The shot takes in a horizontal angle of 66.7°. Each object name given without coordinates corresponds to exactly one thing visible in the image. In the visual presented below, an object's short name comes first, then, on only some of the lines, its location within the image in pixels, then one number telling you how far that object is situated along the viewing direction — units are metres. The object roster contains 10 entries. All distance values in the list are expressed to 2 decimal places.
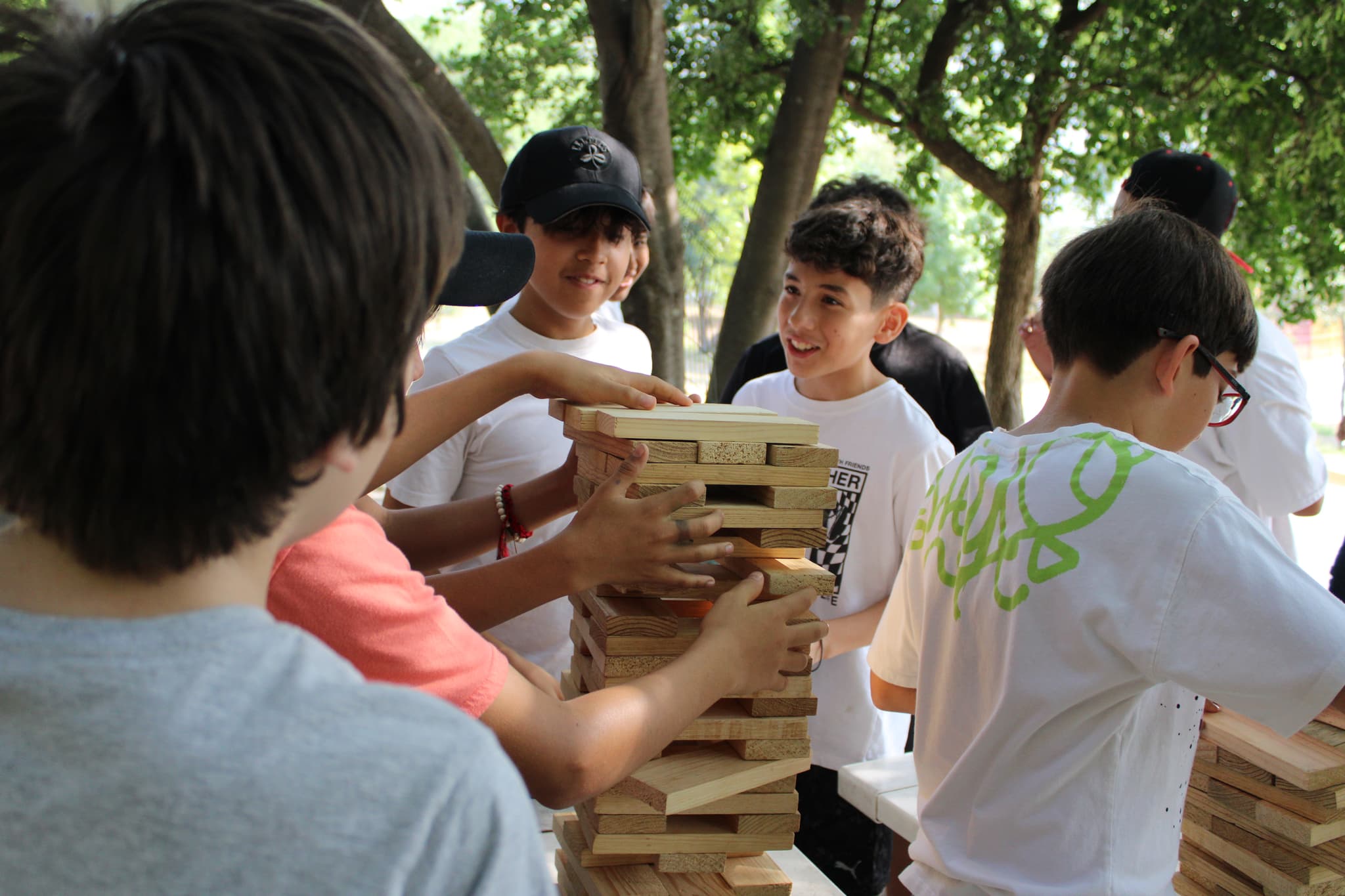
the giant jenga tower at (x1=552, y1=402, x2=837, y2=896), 1.64
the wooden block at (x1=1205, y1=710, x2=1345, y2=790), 1.96
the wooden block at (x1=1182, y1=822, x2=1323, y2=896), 2.03
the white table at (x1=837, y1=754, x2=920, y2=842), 2.39
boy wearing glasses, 1.51
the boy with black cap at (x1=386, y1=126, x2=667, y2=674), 2.77
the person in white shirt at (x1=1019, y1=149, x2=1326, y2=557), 3.21
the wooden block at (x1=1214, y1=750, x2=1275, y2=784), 2.06
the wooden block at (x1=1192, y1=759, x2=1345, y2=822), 1.97
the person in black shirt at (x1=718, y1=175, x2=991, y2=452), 3.88
